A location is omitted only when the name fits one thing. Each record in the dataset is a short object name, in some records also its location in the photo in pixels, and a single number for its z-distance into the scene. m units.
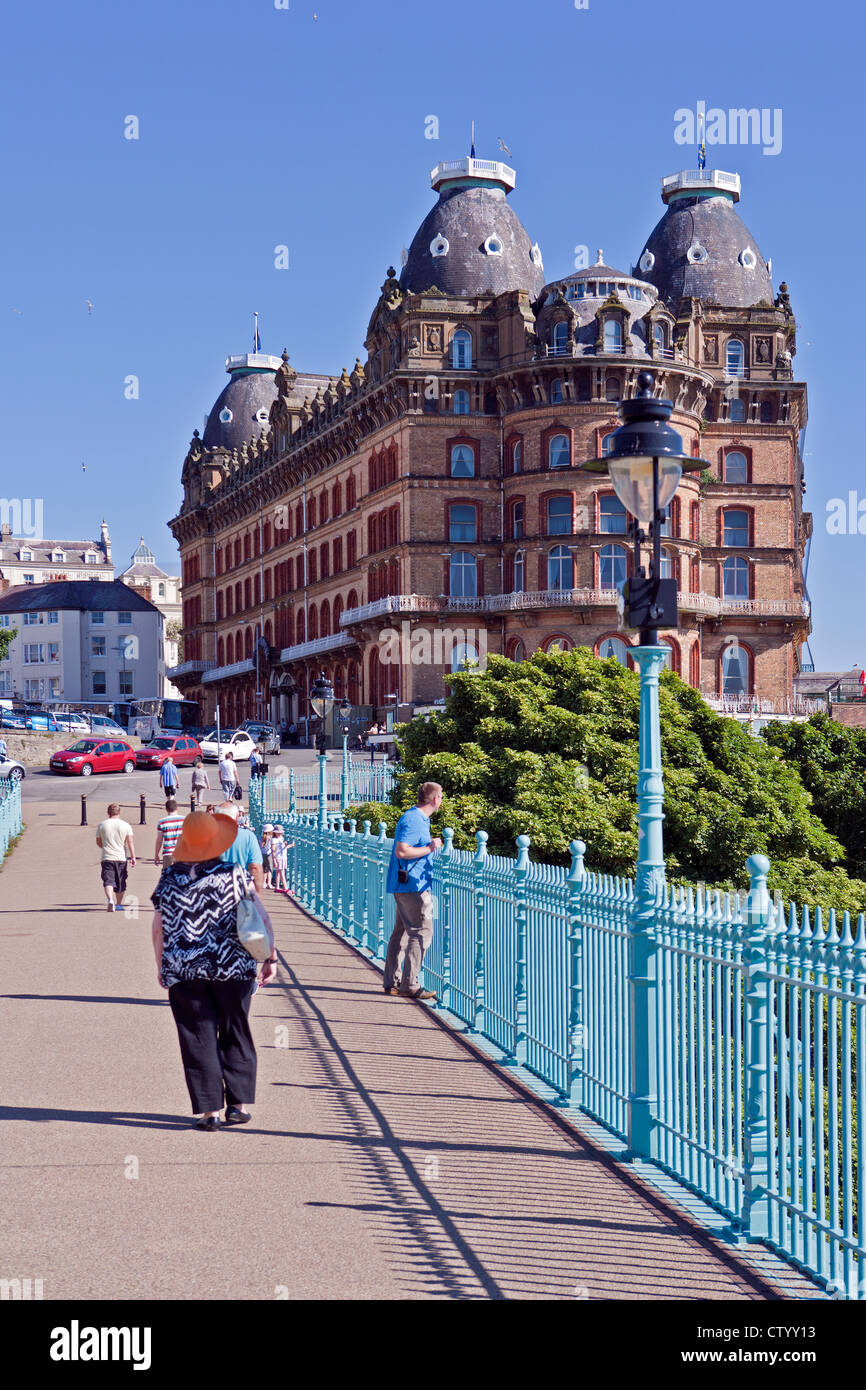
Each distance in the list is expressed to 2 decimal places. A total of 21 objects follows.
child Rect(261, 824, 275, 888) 25.42
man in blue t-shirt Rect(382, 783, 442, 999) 12.27
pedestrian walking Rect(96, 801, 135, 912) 19.84
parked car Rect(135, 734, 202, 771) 60.22
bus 81.81
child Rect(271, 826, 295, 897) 25.50
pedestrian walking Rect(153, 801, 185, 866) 19.38
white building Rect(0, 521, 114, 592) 155.75
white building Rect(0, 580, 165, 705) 119.25
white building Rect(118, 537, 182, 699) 157.50
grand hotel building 62.00
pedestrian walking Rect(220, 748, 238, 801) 41.00
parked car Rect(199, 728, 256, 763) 59.81
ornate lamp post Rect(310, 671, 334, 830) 27.35
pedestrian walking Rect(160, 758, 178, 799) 41.62
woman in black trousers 8.05
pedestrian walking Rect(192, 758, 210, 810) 37.81
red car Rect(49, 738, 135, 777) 58.97
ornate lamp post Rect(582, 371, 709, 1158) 7.85
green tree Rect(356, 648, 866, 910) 19.47
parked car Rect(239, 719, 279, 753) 57.25
